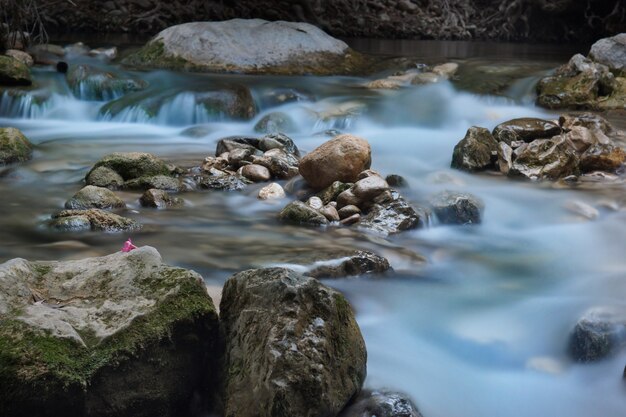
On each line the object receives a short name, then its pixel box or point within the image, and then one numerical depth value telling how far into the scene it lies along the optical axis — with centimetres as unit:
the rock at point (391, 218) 480
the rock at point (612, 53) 951
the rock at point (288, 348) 246
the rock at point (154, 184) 560
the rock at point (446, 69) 1026
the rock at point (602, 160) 628
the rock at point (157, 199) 515
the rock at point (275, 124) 803
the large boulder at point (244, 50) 1064
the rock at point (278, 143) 670
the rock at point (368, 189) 511
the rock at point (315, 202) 518
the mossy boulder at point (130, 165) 578
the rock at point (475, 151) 639
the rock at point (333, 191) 525
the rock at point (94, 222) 451
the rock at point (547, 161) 614
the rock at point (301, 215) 488
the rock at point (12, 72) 879
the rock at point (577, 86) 856
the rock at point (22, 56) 1016
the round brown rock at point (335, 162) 546
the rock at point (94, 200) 503
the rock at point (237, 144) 660
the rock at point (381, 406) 264
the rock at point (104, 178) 564
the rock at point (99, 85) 923
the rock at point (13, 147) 634
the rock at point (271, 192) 552
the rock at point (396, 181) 585
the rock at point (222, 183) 579
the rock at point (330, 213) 495
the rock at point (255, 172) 601
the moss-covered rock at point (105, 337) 233
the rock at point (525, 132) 672
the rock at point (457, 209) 507
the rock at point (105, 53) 1126
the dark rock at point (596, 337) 314
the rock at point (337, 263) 387
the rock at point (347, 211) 501
